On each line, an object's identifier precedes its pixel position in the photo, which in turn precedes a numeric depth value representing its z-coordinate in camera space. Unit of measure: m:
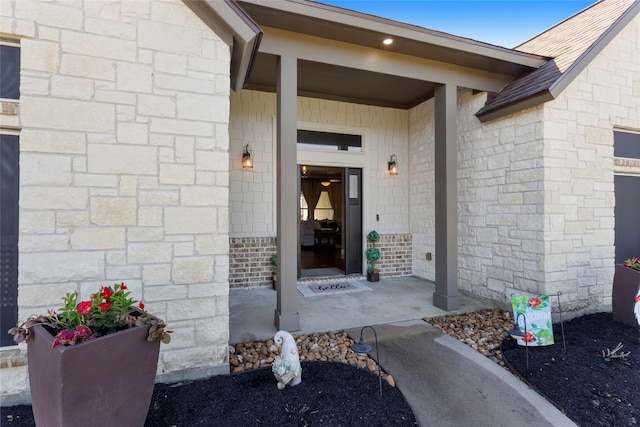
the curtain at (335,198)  12.09
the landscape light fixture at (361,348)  2.05
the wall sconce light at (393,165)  5.95
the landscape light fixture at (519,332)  2.59
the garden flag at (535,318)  3.00
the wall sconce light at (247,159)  4.97
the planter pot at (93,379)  1.49
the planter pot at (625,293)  3.40
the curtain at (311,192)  12.64
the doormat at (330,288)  4.82
